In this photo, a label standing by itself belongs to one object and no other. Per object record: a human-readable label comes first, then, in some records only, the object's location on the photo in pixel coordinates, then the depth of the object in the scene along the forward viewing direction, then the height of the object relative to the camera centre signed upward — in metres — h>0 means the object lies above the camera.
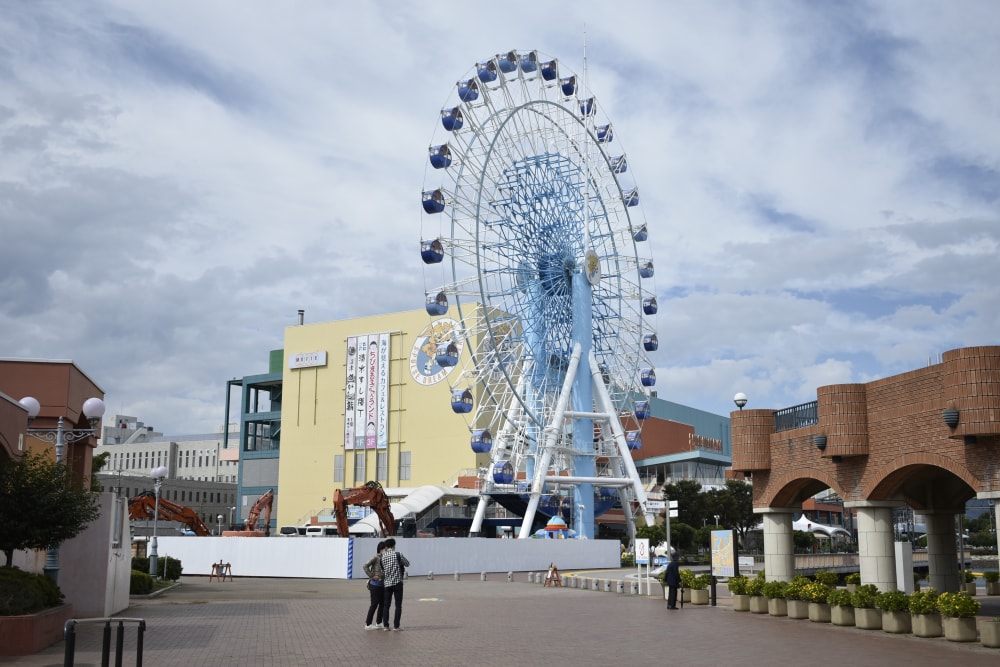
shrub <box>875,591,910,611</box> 20.22 -1.65
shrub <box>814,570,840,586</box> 27.09 -1.60
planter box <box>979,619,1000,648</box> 17.56 -2.00
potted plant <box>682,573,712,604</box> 28.67 -1.96
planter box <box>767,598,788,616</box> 24.45 -2.13
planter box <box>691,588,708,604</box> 28.66 -2.20
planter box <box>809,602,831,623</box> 22.59 -2.08
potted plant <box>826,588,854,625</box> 21.88 -1.98
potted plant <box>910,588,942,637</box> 19.38 -1.88
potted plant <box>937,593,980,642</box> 18.56 -1.82
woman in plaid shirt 20.11 -1.12
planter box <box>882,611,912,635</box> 20.14 -2.07
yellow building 90.44 +9.47
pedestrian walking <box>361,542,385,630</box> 20.19 -1.33
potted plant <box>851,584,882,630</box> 21.08 -1.94
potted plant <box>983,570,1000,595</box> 34.33 -2.21
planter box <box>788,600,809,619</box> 23.53 -2.10
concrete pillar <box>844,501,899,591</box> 25.17 -0.72
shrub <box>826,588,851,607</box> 21.84 -1.73
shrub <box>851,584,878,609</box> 21.12 -1.64
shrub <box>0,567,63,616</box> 16.69 -1.25
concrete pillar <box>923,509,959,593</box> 28.95 -0.97
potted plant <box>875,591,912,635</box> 20.16 -1.90
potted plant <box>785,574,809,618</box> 23.53 -1.90
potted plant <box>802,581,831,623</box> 22.62 -1.87
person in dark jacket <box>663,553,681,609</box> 26.83 -1.69
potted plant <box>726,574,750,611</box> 25.91 -1.92
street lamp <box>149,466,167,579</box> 36.24 +1.39
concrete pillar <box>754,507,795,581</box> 29.81 -0.81
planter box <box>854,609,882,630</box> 21.06 -2.08
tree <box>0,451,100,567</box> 19.02 +0.22
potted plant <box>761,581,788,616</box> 24.44 -1.92
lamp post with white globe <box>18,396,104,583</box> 20.72 +1.86
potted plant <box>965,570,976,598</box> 33.00 -2.34
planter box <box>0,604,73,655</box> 16.11 -1.84
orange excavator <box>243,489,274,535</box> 54.19 +0.42
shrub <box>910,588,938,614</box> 19.41 -1.60
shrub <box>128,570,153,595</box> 30.53 -1.97
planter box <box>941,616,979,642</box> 18.66 -2.04
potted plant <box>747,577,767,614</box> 25.33 -1.99
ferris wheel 52.41 +11.56
